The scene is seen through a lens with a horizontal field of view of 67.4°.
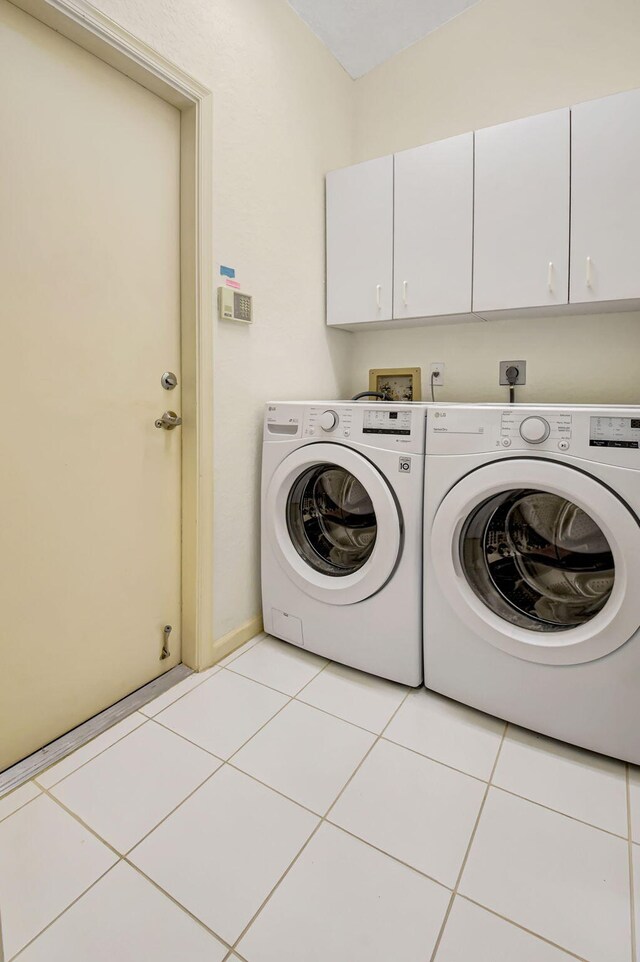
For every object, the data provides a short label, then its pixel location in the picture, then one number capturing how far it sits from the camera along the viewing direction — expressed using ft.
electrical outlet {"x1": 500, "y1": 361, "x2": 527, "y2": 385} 6.81
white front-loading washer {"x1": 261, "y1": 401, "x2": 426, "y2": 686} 5.14
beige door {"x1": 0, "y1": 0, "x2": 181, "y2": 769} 4.06
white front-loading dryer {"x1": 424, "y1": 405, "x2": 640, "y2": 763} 4.06
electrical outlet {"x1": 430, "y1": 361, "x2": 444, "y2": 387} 7.45
